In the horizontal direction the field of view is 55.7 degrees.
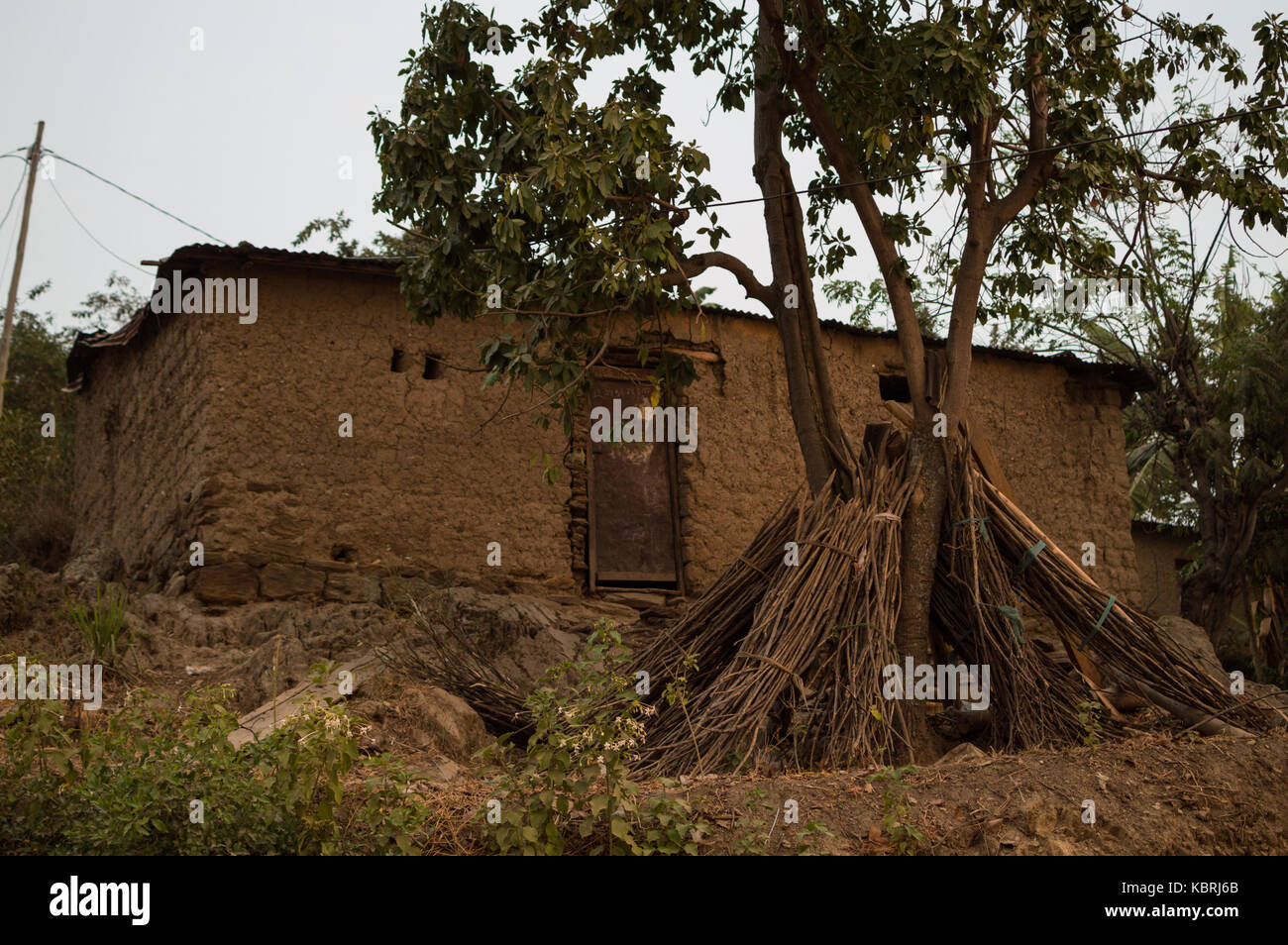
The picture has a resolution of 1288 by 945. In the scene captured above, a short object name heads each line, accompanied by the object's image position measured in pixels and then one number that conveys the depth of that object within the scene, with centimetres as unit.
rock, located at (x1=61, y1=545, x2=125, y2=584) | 797
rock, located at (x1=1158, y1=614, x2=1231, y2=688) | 869
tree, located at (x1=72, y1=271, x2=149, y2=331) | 1698
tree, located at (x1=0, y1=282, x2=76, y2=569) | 1012
